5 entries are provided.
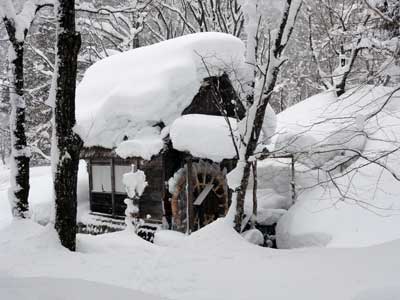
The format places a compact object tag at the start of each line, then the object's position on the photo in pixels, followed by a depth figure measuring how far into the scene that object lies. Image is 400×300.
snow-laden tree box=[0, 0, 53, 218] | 7.98
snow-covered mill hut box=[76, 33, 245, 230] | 11.88
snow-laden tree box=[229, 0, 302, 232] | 8.34
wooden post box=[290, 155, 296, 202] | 14.26
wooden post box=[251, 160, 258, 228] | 12.47
